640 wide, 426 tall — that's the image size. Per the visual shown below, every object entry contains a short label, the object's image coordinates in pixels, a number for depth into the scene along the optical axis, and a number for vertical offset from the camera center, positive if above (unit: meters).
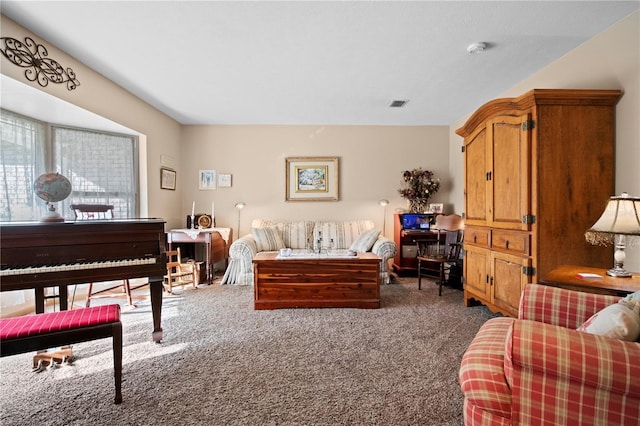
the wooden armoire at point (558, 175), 2.21 +0.24
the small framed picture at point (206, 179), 4.95 +0.53
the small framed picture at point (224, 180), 4.96 +0.51
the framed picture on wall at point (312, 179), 4.98 +0.52
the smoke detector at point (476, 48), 2.46 +1.40
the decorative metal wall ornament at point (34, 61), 2.18 +1.24
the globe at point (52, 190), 1.93 +0.14
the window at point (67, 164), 2.93 +0.56
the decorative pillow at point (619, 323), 1.01 -0.43
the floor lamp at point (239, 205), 4.87 +0.06
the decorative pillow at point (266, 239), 4.30 -0.47
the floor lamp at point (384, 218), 5.06 -0.18
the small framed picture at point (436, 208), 4.86 -0.01
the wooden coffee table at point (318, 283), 3.08 -0.81
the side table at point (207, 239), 4.06 -0.44
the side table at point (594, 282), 1.61 -0.46
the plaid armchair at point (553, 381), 0.92 -0.62
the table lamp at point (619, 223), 1.65 -0.10
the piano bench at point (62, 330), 1.45 -0.64
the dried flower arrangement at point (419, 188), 4.75 +0.32
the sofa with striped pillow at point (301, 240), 3.97 -0.49
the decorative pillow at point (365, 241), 4.06 -0.48
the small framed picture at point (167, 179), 4.33 +0.49
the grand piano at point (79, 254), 1.79 -0.30
